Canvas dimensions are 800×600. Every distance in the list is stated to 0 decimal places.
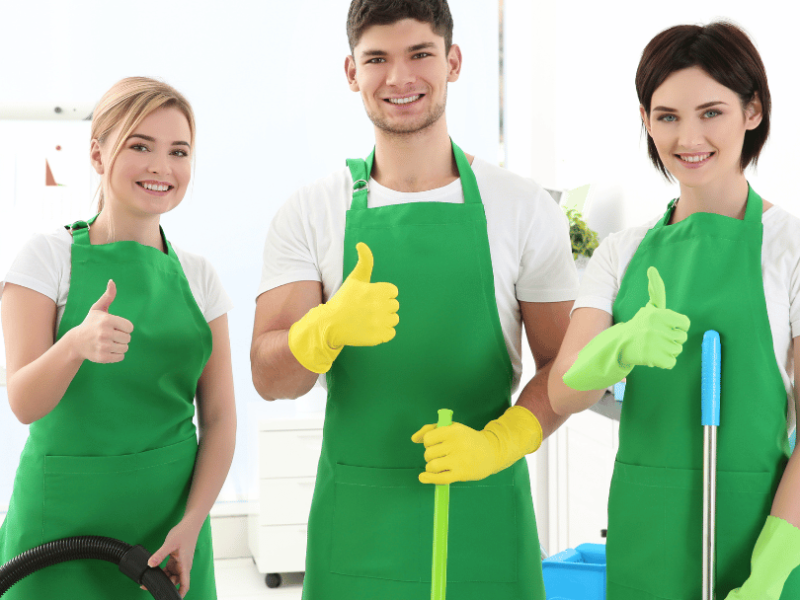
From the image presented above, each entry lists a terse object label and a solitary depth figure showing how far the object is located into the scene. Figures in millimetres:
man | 1293
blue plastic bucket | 1807
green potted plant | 2865
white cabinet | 3494
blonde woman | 1365
